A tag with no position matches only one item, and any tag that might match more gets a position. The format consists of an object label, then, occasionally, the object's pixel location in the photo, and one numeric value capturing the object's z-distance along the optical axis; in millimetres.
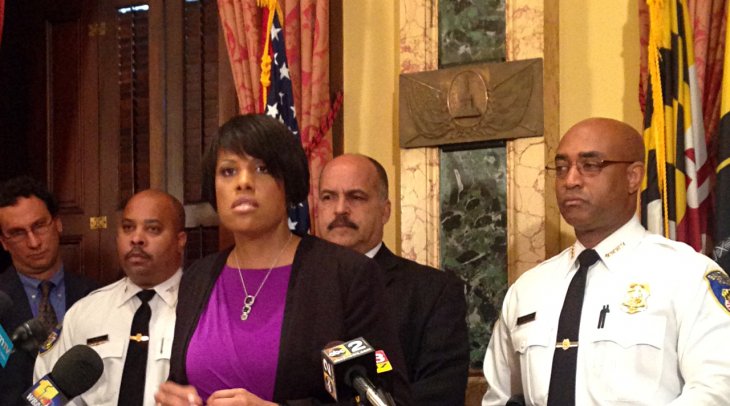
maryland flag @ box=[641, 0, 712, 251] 3873
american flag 4559
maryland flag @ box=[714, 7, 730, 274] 3695
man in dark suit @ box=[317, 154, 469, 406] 3670
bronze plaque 4289
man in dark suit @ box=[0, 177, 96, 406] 4613
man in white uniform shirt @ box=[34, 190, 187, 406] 3898
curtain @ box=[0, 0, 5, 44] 4727
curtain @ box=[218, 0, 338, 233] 4633
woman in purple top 2436
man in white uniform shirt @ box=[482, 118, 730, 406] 3115
